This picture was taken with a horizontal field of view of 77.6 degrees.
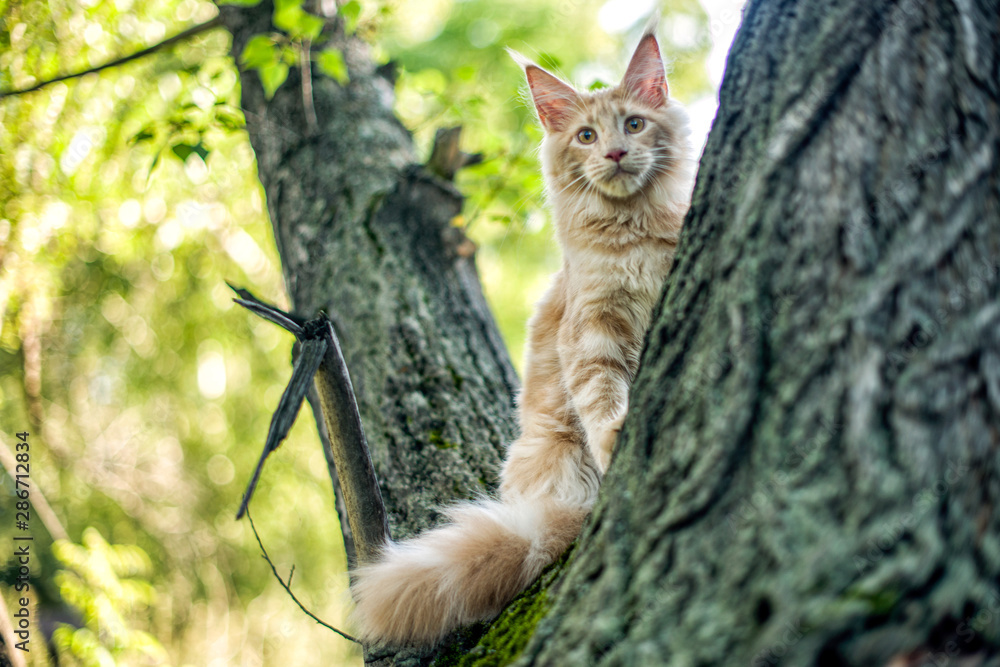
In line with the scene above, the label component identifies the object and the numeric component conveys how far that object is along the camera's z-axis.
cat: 1.49
